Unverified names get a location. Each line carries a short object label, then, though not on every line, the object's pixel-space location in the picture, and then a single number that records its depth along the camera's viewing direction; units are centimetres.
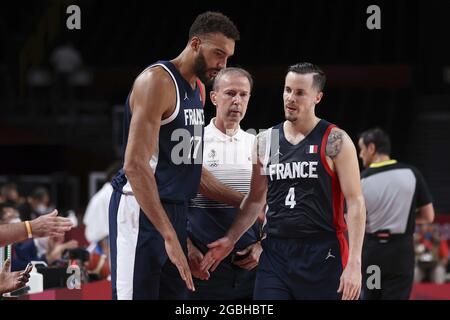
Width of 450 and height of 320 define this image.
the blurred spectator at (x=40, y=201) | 2602
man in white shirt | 1162
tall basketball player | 934
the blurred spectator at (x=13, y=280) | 1052
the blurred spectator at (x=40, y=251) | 1507
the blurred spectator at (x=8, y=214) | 1611
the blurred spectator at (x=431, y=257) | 2498
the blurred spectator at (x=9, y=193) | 2385
